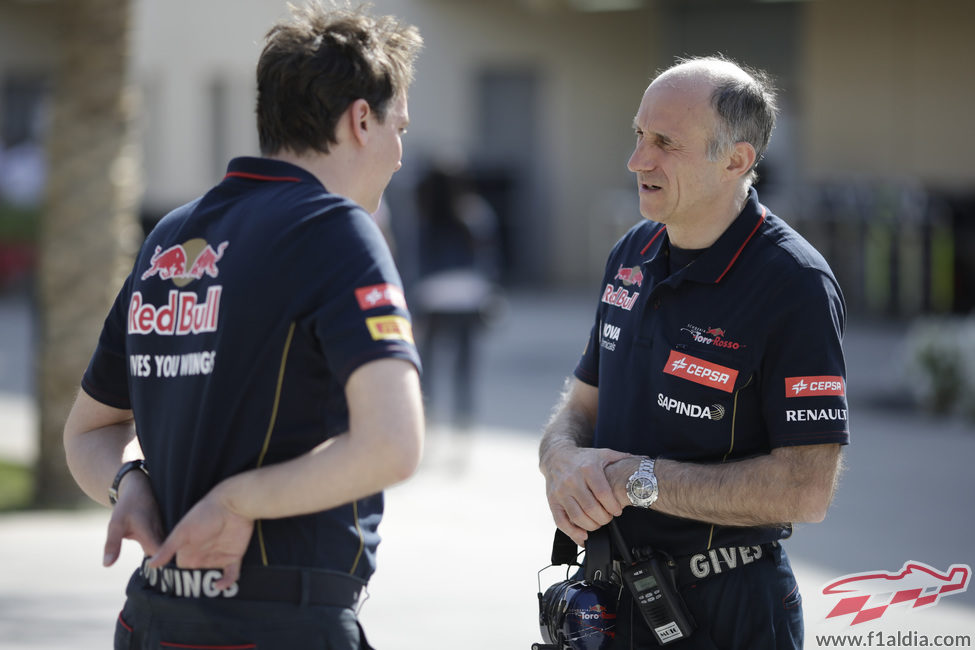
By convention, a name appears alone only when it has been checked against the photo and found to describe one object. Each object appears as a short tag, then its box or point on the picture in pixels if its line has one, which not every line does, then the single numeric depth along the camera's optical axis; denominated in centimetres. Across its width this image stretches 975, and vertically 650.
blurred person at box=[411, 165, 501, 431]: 1659
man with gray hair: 505
